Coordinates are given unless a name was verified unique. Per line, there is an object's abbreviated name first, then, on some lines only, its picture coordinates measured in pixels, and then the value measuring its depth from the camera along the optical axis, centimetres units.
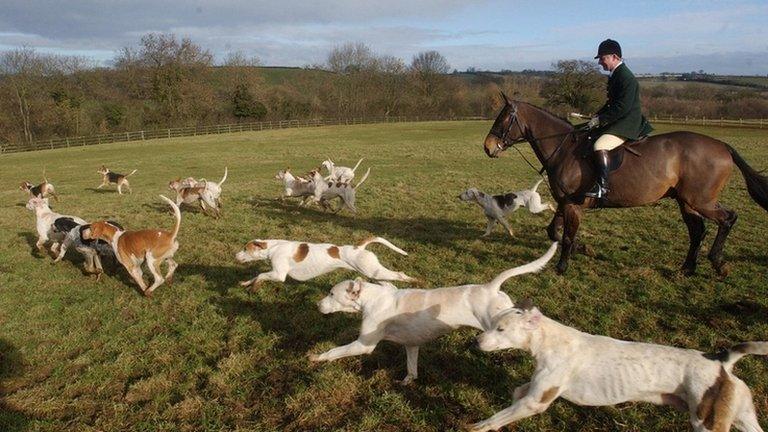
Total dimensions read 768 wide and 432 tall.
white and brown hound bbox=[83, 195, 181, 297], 659
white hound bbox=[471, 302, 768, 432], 304
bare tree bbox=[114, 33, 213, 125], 5156
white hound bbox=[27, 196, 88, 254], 836
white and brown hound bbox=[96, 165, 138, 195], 1592
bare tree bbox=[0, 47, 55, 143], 4250
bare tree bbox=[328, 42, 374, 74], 6875
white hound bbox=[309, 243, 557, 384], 412
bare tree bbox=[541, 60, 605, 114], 5397
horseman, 677
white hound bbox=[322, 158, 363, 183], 1305
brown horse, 682
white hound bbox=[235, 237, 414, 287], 601
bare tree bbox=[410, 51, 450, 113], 6919
